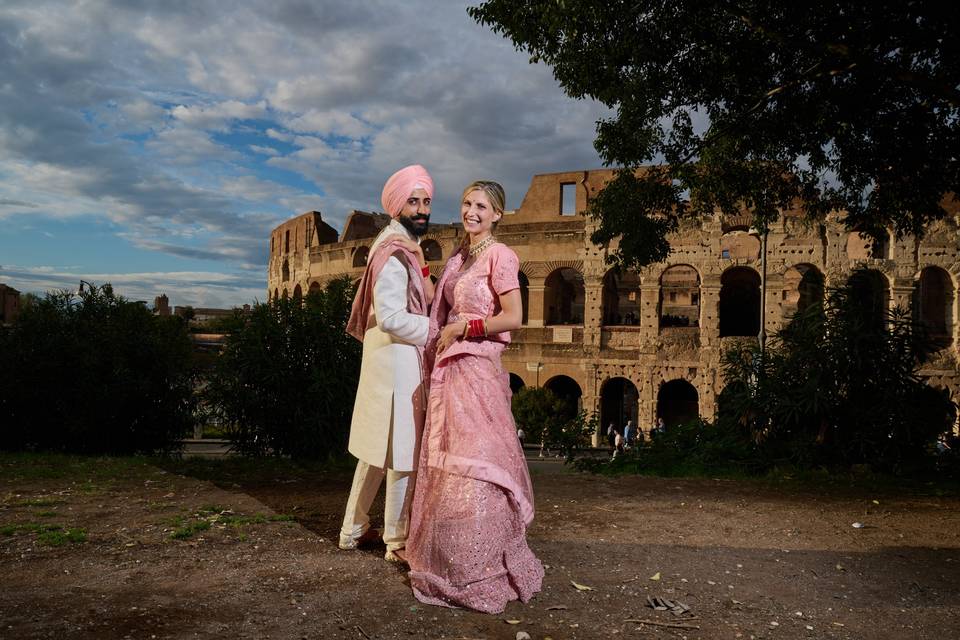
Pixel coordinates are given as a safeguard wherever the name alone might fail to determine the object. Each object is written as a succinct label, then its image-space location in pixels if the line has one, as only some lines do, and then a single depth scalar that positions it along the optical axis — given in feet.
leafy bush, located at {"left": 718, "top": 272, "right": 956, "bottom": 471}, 24.27
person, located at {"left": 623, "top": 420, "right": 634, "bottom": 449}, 64.96
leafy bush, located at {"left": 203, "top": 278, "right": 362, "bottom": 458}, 26.71
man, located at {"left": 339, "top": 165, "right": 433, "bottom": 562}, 11.96
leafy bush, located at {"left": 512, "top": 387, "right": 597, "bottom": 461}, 62.80
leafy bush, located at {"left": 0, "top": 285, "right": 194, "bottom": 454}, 28.27
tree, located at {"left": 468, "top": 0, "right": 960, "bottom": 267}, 22.99
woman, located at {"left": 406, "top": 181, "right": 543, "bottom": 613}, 10.46
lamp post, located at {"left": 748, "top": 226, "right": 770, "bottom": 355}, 61.13
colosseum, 68.03
